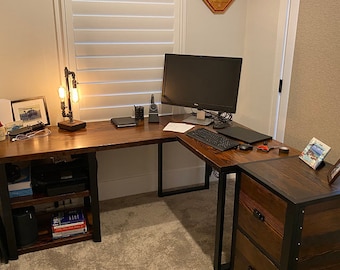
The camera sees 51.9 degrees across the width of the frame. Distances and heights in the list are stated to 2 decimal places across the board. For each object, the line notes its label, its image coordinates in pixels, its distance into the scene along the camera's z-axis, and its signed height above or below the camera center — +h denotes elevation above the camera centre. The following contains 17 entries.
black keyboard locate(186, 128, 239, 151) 2.22 -0.62
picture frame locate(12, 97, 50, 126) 2.56 -0.50
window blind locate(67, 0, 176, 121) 2.64 -0.06
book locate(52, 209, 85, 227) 2.47 -1.22
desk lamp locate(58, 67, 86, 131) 2.57 -0.45
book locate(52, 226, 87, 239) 2.46 -1.32
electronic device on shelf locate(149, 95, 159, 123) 2.83 -0.56
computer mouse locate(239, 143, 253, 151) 2.17 -0.62
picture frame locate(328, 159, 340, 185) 1.66 -0.61
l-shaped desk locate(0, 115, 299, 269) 2.05 -0.66
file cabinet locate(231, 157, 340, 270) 1.58 -0.79
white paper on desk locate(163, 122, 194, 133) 2.61 -0.62
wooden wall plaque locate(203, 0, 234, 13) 2.94 +0.32
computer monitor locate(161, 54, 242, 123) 2.60 -0.29
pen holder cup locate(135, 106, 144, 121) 2.80 -0.54
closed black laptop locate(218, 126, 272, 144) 2.34 -0.61
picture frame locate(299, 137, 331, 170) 1.83 -0.57
